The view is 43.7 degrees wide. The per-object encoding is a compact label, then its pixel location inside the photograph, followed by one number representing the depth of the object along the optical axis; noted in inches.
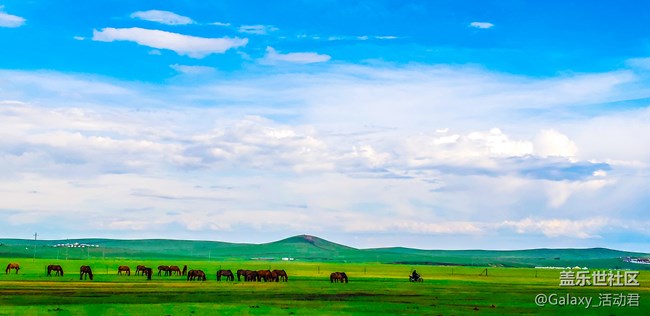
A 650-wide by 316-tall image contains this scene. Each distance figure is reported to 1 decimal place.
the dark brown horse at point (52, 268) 3730.3
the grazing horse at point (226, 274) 3641.7
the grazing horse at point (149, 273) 3523.6
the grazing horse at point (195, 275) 3555.6
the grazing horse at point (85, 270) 3390.5
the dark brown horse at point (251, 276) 3686.0
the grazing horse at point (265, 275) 3602.4
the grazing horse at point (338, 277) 3467.0
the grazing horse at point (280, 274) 3584.6
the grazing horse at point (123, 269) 4148.6
